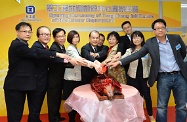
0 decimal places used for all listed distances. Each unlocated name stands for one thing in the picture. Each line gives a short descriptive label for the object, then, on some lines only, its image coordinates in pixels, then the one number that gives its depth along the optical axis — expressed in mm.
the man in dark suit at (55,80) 2826
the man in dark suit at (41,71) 2580
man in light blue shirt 2406
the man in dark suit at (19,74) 2260
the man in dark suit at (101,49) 2967
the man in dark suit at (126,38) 3219
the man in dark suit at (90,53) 2986
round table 2053
